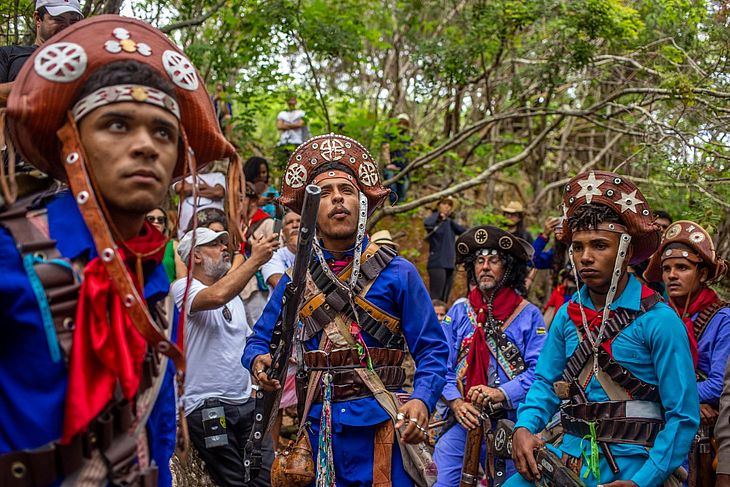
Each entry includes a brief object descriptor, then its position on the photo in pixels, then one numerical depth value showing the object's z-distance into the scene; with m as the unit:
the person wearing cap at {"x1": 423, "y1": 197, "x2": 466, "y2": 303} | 12.77
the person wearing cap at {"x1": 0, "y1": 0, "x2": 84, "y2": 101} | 5.06
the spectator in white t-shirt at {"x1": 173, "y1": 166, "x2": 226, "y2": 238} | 7.57
